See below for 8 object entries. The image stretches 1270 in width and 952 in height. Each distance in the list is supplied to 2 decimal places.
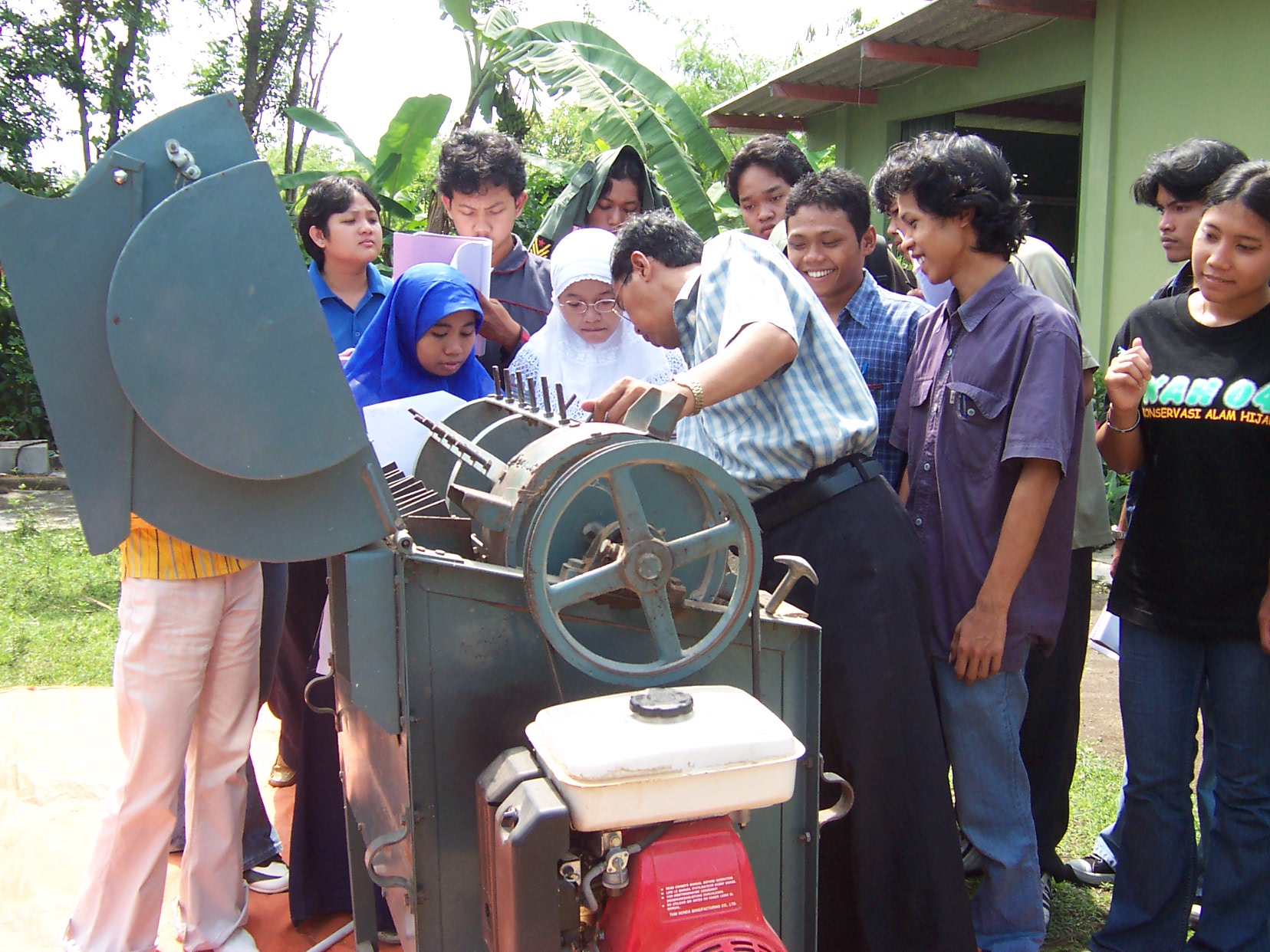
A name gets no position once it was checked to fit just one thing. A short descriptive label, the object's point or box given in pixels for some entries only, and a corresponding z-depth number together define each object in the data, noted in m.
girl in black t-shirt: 2.36
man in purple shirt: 2.27
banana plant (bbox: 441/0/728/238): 7.37
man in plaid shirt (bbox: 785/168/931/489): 2.85
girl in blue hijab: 2.78
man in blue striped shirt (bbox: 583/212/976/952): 2.15
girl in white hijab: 3.09
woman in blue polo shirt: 3.31
